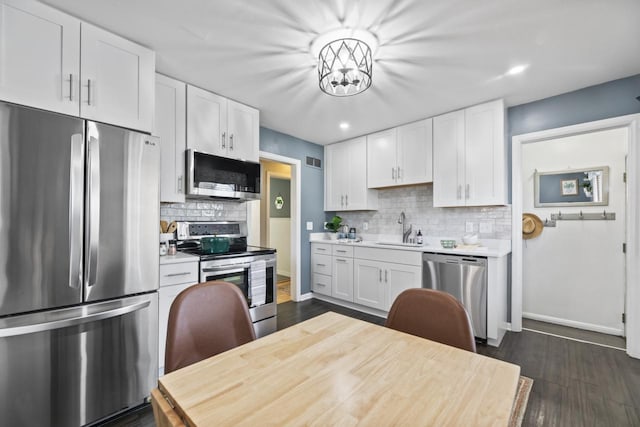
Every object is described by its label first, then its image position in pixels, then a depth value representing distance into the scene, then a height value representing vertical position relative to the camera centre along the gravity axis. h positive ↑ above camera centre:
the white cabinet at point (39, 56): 1.49 +0.92
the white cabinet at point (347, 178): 4.16 +0.61
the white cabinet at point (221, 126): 2.67 +0.95
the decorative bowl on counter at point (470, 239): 3.15 -0.27
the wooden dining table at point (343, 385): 0.71 -0.52
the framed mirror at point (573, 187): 3.13 +0.35
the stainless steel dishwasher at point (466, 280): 2.71 -0.67
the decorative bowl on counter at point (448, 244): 3.19 -0.33
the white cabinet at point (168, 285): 2.10 -0.56
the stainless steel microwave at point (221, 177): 2.61 +0.40
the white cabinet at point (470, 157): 2.94 +0.67
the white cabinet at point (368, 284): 3.49 -0.90
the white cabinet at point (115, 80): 1.76 +0.93
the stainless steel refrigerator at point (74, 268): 1.42 -0.30
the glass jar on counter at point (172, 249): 2.56 -0.31
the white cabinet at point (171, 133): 2.46 +0.77
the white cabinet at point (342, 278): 3.82 -0.89
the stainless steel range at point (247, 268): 2.52 -0.50
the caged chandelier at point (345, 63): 1.90 +1.09
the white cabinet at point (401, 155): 3.48 +0.83
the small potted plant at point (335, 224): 4.48 -0.13
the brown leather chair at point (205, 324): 1.25 -0.53
